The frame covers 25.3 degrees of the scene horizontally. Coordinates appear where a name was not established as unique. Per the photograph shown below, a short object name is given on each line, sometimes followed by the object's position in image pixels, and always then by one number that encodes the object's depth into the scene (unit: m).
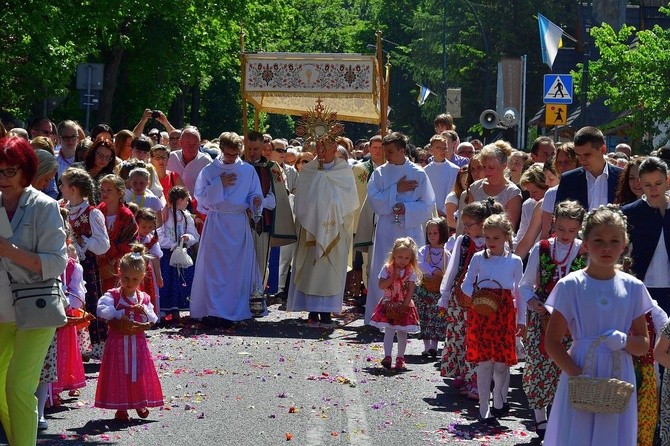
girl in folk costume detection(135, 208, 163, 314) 14.69
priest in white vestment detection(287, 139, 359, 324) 17.38
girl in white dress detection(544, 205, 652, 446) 6.89
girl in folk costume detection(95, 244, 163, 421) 9.97
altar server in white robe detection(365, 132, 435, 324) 16.45
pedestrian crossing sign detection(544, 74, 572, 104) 26.56
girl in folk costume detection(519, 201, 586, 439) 9.52
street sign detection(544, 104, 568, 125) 26.81
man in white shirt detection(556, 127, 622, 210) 10.32
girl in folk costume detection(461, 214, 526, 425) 10.41
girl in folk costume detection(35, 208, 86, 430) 9.76
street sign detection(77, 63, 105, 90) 26.75
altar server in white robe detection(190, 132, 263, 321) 16.81
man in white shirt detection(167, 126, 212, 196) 18.19
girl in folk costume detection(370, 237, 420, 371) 12.94
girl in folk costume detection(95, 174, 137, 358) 12.41
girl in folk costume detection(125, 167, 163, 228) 15.50
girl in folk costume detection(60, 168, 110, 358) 11.64
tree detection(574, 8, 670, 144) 33.38
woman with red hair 7.66
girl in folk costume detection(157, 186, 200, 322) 16.70
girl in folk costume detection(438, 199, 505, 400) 11.44
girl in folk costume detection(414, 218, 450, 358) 13.58
